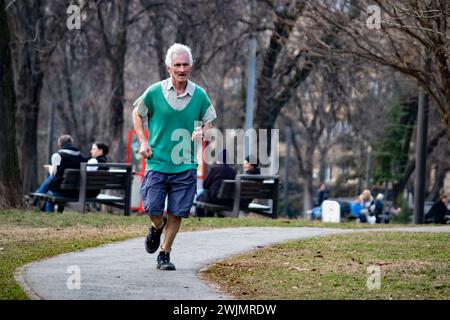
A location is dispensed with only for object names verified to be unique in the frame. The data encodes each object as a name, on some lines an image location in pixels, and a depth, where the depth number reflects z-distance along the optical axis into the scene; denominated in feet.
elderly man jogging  33.96
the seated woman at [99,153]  71.97
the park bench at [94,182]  66.74
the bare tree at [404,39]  54.19
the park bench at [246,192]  69.72
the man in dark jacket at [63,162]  67.77
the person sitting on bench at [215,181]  71.04
